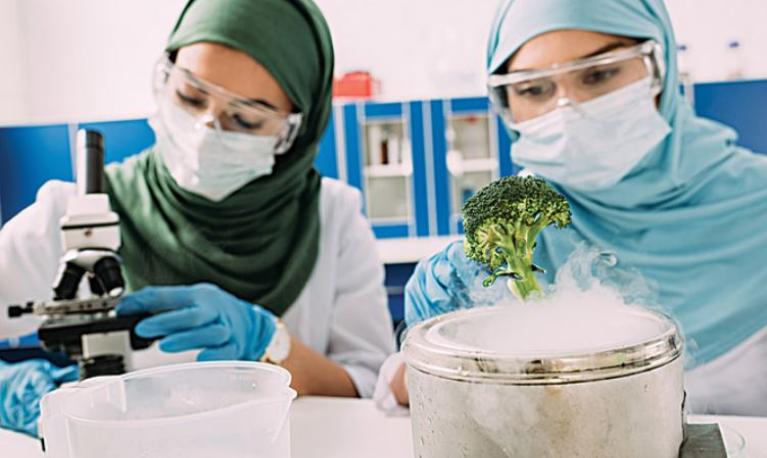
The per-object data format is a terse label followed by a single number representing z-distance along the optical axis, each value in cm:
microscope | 101
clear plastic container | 58
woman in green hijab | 140
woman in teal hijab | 108
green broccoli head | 52
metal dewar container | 44
